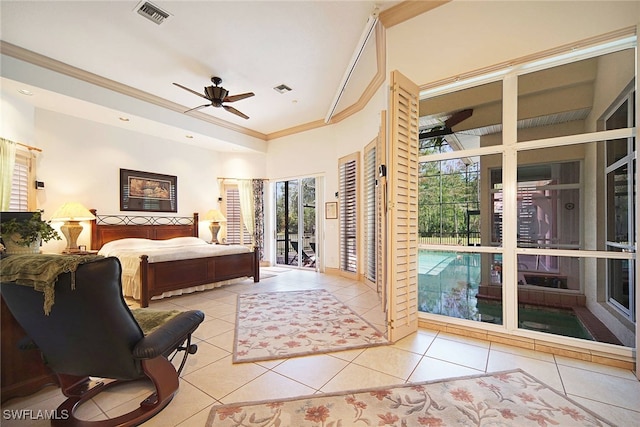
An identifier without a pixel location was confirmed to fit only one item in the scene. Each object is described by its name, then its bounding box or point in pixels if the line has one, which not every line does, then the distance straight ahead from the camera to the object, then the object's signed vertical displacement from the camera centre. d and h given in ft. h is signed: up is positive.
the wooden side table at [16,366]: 5.50 -3.15
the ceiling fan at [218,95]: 13.44 +6.16
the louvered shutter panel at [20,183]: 12.84 +1.59
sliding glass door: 22.26 -0.54
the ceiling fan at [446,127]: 9.65 +3.29
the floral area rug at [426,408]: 5.10 -3.84
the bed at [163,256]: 12.66 -2.09
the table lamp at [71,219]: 13.95 -0.15
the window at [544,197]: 7.45 +0.61
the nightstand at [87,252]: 14.05 -1.94
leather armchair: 4.42 -2.08
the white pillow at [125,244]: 14.90 -1.63
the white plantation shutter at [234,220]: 23.07 -0.32
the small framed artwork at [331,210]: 19.52 +0.47
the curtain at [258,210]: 22.98 +0.54
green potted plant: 5.99 -0.39
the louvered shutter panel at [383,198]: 9.89 +0.67
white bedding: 12.67 -1.88
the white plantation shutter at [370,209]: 15.21 +0.45
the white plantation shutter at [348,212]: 17.67 +0.29
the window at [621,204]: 7.12 +0.36
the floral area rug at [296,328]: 8.09 -3.99
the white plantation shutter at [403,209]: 8.42 +0.25
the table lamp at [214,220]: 21.06 -0.29
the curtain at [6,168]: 11.89 +2.11
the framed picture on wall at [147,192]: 17.51 +1.69
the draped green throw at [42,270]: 4.23 -0.86
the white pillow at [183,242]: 17.15 -1.67
